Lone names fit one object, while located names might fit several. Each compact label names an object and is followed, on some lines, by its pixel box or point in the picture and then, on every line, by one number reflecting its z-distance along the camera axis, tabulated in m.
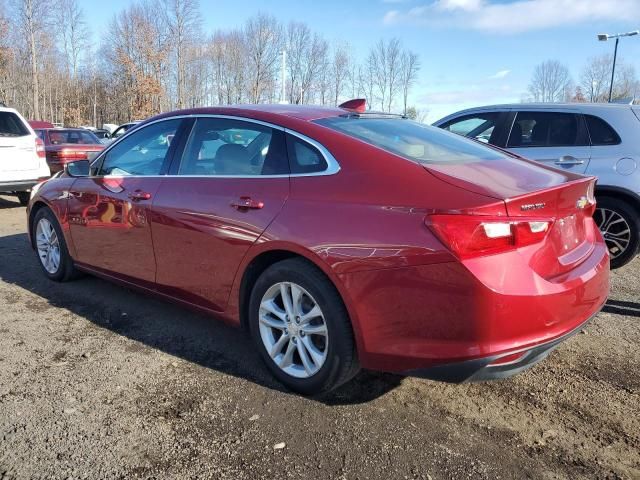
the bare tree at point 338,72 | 60.62
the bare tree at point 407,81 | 62.53
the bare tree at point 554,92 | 58.09
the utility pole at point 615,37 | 29.92
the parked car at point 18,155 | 8.89
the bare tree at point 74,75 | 50.25
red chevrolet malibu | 2.33
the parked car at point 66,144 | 12.20
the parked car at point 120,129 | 17.93
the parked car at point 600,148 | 5.21
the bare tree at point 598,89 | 54.09
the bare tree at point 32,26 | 41.16
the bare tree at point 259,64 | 55.84
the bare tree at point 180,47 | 50.25
